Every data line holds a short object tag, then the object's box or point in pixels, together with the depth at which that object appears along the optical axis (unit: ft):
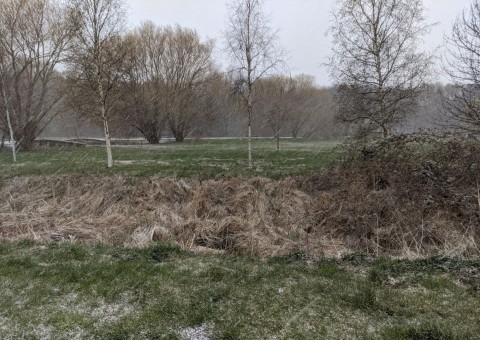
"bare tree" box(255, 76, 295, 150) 98.78
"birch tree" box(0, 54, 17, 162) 75.47
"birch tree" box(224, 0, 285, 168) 44.93
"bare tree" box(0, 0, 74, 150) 76.18
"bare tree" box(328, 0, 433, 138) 52.16
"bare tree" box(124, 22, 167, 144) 102.73
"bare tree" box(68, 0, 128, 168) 43.86
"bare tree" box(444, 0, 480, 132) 30.99
